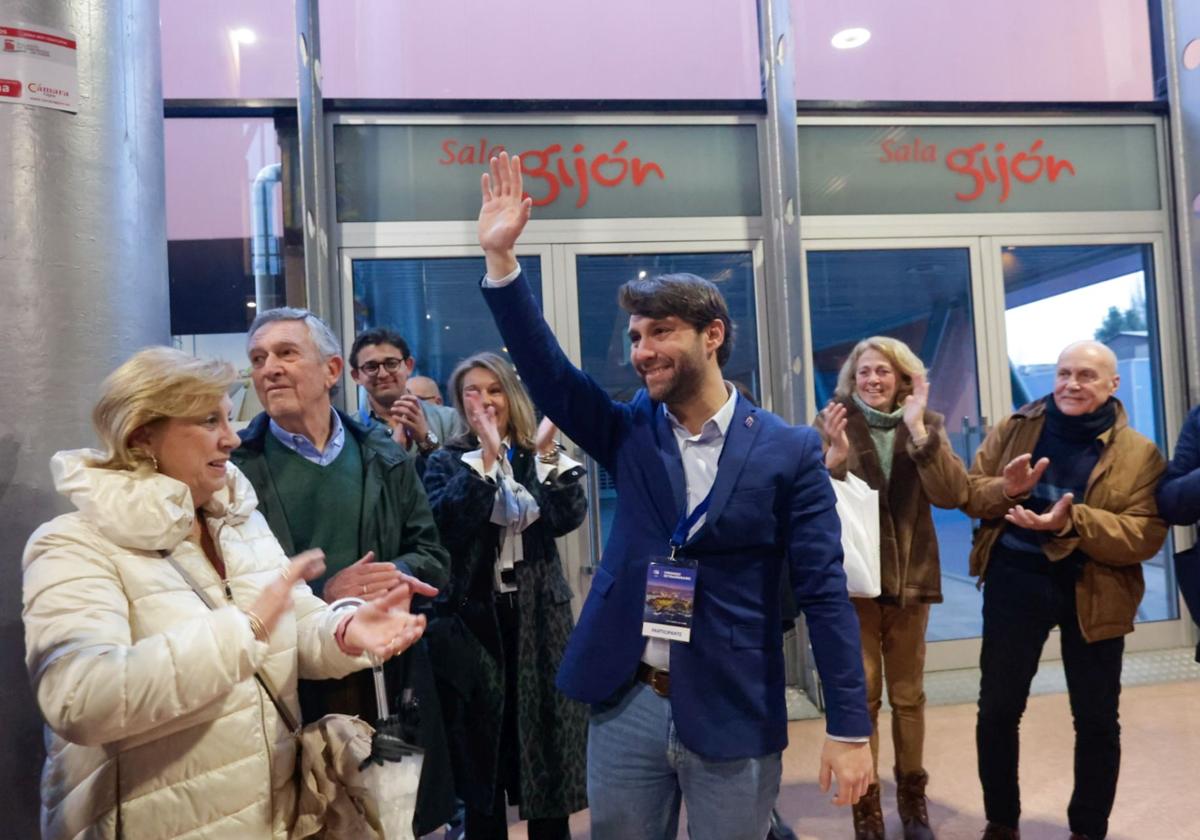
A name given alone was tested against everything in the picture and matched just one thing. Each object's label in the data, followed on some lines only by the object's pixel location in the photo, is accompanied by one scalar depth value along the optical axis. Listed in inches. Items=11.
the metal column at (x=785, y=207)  181.5
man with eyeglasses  125.0
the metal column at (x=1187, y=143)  197.2
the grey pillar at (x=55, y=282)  68.8
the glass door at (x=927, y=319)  194.2
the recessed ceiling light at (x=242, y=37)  174.2
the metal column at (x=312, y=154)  169.0
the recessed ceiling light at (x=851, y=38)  195.0
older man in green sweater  85.6
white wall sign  69.5
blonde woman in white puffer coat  49.5
